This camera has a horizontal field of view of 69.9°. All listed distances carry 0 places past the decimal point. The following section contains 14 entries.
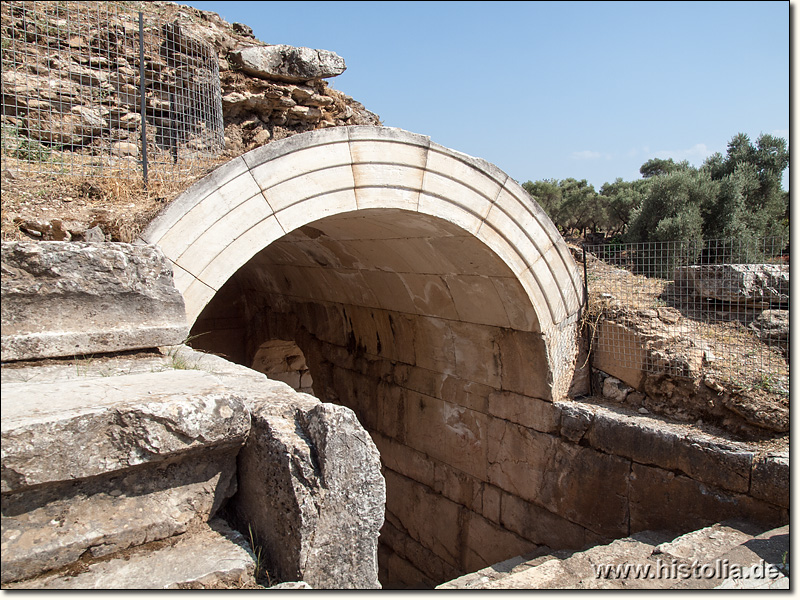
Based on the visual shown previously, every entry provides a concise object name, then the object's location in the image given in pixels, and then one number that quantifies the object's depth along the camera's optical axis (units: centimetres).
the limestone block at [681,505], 404
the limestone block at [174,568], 176
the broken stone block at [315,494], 193
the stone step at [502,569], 424
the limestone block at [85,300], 220
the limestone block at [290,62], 661
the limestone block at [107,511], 172
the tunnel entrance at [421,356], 539
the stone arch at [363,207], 368
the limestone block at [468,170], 466
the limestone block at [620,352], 525
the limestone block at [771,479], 388
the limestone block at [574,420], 509
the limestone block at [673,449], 416
